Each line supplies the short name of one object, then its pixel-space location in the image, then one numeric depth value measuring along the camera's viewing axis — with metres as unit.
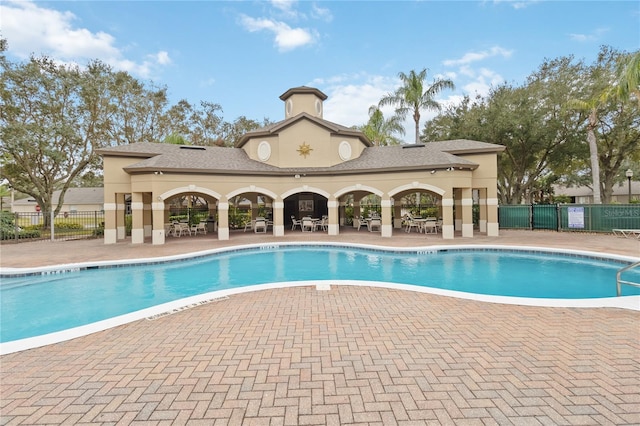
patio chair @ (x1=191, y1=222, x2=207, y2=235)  21.40
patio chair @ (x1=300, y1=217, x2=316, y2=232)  21.75
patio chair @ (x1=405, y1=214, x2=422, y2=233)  20.78
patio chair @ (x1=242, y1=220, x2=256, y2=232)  23.07
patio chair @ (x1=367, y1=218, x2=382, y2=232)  21.42
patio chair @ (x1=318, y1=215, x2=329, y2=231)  21.90
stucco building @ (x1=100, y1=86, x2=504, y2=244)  17.02
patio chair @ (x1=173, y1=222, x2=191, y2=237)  20.53
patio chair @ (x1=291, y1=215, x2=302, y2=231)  23.24
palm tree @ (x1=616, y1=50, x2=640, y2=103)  14.27
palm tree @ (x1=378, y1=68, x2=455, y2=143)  25.77
